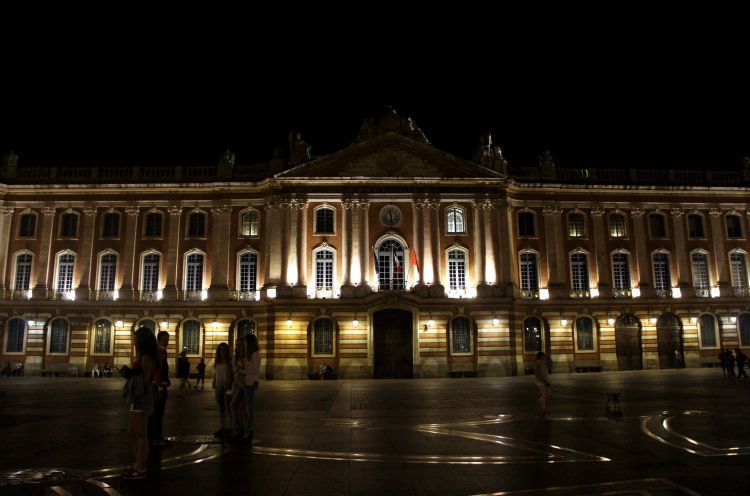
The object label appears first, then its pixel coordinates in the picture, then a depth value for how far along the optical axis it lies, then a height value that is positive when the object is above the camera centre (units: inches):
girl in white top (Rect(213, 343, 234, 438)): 482.3 -15.1
